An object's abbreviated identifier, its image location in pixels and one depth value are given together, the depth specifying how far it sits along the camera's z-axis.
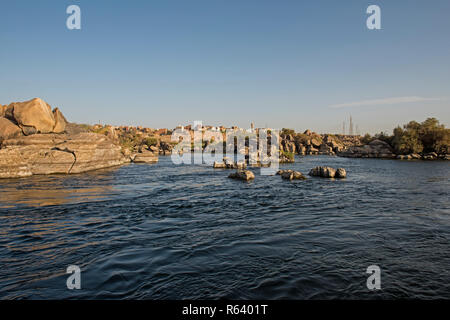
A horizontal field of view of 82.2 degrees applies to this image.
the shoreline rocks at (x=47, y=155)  25.05
